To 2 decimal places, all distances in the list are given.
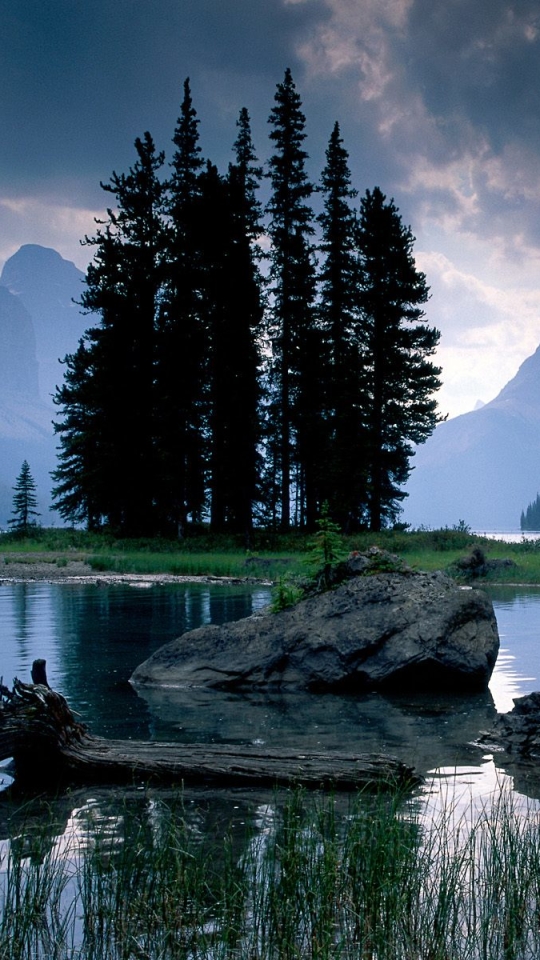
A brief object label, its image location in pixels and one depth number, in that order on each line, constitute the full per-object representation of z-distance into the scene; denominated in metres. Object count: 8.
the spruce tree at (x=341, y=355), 42.81
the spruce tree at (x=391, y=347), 46.16
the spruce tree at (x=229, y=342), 44.19
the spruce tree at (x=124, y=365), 46.00
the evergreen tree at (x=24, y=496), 64.50
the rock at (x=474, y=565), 31.25
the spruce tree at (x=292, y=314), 48.72
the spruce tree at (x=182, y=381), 45.91
